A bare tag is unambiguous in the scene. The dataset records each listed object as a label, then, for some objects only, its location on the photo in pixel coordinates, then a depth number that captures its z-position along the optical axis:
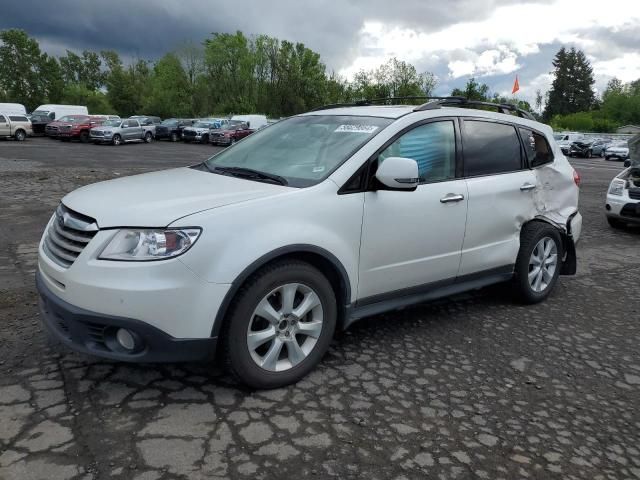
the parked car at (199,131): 36.88
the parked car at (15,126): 27.77
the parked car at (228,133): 34.12
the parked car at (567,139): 40.13
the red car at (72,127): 30.75
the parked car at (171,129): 38.59
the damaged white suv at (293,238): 2.70
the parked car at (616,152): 36.22
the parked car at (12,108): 35.85
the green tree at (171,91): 63.44
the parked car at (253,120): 38.67
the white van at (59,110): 37.14
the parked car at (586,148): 39.66
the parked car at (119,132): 29.70
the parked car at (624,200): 8.57
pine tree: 99.69
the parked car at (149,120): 37.06
